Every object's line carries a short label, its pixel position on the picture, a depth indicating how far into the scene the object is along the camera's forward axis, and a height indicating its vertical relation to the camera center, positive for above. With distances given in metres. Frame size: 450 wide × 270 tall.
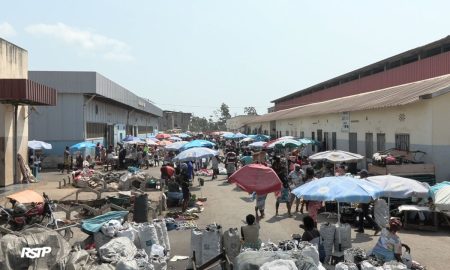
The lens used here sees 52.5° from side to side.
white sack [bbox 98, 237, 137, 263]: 7.89 -2.06
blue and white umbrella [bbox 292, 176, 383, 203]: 9.07 -1.16
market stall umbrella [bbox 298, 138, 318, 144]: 27.04 -0.43
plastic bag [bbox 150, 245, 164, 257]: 8.68 -2.25
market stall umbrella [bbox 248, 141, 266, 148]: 31.50 -0.69
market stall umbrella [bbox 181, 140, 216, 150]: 24.72 -0.52
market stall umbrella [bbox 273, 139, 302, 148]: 25.20 -0.50
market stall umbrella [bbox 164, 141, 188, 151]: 28.14 -0.75
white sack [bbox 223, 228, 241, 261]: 8.45 -2.04
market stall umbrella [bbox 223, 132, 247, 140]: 43.28 -0.16
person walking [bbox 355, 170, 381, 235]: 12.28 -2.38
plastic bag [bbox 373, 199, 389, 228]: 11.74 -2.04
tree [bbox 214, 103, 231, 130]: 148.02 +6.74
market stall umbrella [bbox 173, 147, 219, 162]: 20.28 -0.87
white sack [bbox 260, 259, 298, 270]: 5.96 -1.74
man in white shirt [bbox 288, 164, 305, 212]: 15.95 -1.58
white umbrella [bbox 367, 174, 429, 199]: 11.35 -1.37
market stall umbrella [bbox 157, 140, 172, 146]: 37.36 -0.67
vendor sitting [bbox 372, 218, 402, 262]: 8.01 -1.99
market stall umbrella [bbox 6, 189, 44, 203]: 11.05 -1.51
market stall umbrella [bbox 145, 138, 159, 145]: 35.64 -0.56
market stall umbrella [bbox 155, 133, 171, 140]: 45.42 -0.12
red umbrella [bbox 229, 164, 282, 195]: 10.71 -1.07
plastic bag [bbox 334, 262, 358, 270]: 6.79 -1.99
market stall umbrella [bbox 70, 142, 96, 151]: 26.88 -0.63
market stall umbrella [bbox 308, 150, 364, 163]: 17.61 -0.91
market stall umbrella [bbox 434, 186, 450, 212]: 11.62 -1.71
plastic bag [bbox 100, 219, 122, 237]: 8.97 -1.84
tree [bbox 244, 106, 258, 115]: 140.88 +7.56
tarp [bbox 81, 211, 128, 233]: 9.23 -1.82
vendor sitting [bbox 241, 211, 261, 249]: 8.70 -1.90
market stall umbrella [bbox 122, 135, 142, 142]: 35.34 -0.31
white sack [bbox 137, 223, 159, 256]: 9.12 -2.04
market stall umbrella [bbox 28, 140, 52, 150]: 25.39 -0.52
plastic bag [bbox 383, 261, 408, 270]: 6.79 -2.00
